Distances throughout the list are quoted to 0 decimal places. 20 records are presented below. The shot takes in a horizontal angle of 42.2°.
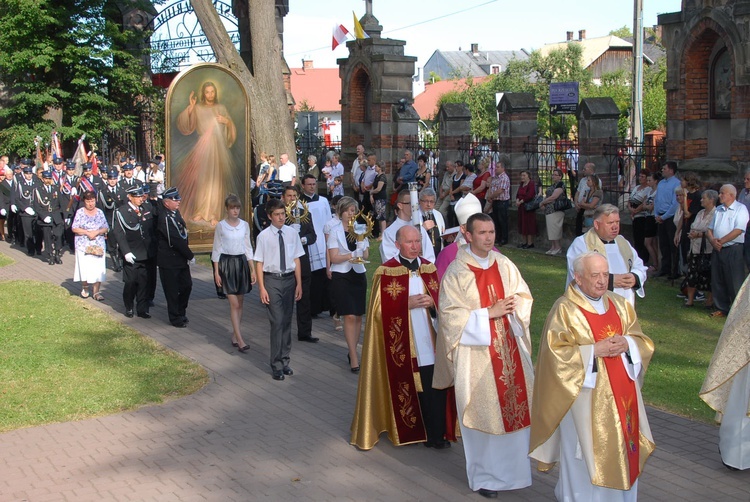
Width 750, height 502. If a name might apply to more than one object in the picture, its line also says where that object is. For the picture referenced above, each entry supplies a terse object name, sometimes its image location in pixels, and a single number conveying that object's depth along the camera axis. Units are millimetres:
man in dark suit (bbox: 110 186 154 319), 13234
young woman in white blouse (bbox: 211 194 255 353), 11234
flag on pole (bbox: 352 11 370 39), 24625
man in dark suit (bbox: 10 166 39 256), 20234
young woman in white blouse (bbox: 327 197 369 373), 10031
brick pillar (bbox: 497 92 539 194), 19594
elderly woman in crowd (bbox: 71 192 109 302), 14719
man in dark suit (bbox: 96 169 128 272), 17938
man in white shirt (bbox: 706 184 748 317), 12070
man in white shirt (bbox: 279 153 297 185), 18500
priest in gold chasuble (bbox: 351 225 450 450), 7695
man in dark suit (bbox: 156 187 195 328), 12352
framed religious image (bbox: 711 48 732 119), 15852
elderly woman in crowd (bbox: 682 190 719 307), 12648
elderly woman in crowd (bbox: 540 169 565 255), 17734
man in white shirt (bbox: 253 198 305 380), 9922
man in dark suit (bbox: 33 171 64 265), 19562
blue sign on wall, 26469
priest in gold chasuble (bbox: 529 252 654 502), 5852
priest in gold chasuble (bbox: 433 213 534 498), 6605
